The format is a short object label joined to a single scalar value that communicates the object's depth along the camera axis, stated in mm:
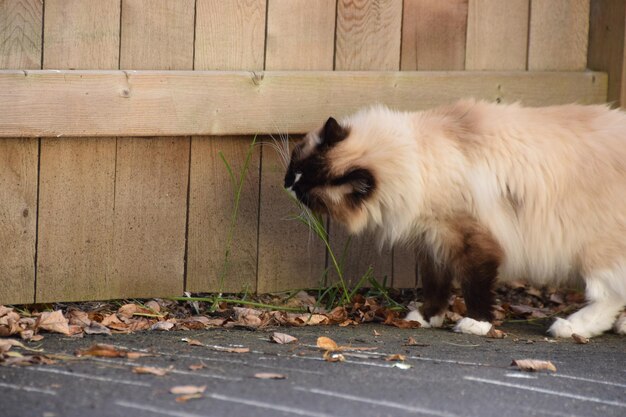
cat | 8641
